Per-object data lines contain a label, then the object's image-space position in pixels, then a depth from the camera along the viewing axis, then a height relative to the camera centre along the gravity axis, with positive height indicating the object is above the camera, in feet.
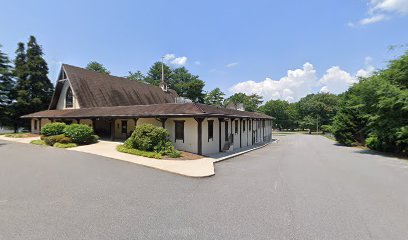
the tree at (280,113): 256.73 +10.16
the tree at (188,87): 195.42 +30.43
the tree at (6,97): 107.34 +11.57
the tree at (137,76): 226.17 +46.06
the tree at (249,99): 241.88 +25.25
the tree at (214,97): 216.74 +23.92
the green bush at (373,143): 72.43 -6.86
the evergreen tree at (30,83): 110.73 +19.31
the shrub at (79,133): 60.65 -3.45
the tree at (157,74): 214.28 +46.76
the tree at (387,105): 56.49 +4.88
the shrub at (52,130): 65.51 -2.85
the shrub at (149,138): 47.67 -3.68
